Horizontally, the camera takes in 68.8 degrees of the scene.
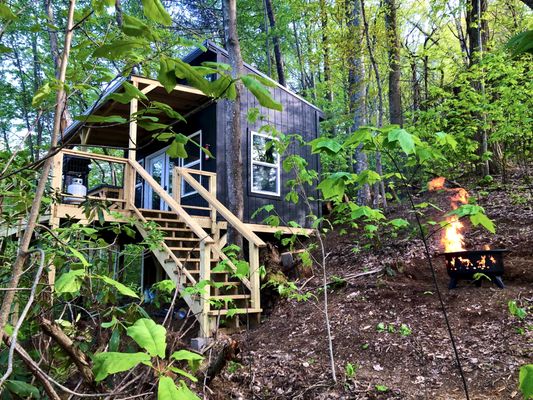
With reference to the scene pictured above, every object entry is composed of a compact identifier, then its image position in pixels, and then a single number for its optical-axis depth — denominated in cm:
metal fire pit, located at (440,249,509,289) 453
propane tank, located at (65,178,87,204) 826
